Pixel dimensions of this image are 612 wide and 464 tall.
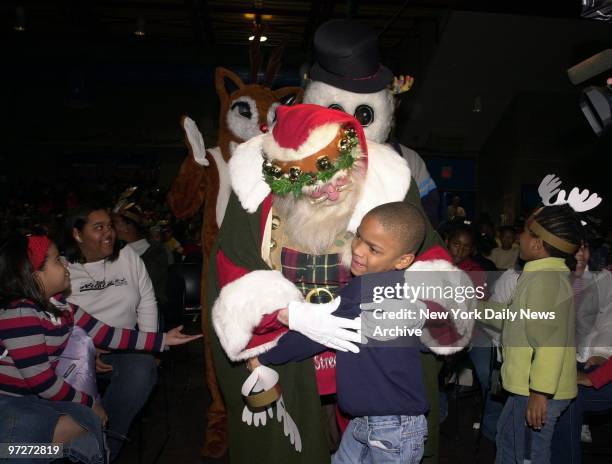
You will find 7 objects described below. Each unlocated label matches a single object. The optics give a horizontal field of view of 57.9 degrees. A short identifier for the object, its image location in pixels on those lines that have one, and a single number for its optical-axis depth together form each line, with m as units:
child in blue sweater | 1.61
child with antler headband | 2.12
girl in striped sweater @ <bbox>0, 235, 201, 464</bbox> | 1.99
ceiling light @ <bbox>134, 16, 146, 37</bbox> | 10.05
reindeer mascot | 3.16
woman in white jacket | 2.87
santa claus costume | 1.82
